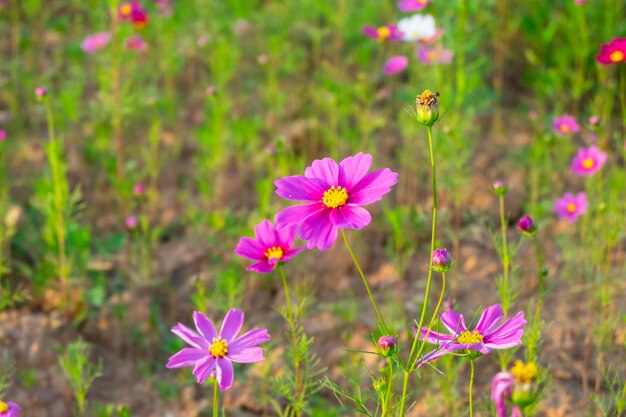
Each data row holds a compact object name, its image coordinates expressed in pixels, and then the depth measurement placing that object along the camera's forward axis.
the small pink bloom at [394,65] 3.28
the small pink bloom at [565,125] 2.90
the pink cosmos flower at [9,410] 1.54
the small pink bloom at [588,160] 2.68
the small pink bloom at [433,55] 2.86
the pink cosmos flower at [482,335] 1.36
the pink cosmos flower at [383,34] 3.17
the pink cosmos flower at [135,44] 3.49
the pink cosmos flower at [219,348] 1.47
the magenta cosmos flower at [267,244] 1.77
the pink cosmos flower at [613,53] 2.44
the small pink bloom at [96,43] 3.41
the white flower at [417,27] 3.36
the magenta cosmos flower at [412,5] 2.87
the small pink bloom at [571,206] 2.64
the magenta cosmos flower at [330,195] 1.41
